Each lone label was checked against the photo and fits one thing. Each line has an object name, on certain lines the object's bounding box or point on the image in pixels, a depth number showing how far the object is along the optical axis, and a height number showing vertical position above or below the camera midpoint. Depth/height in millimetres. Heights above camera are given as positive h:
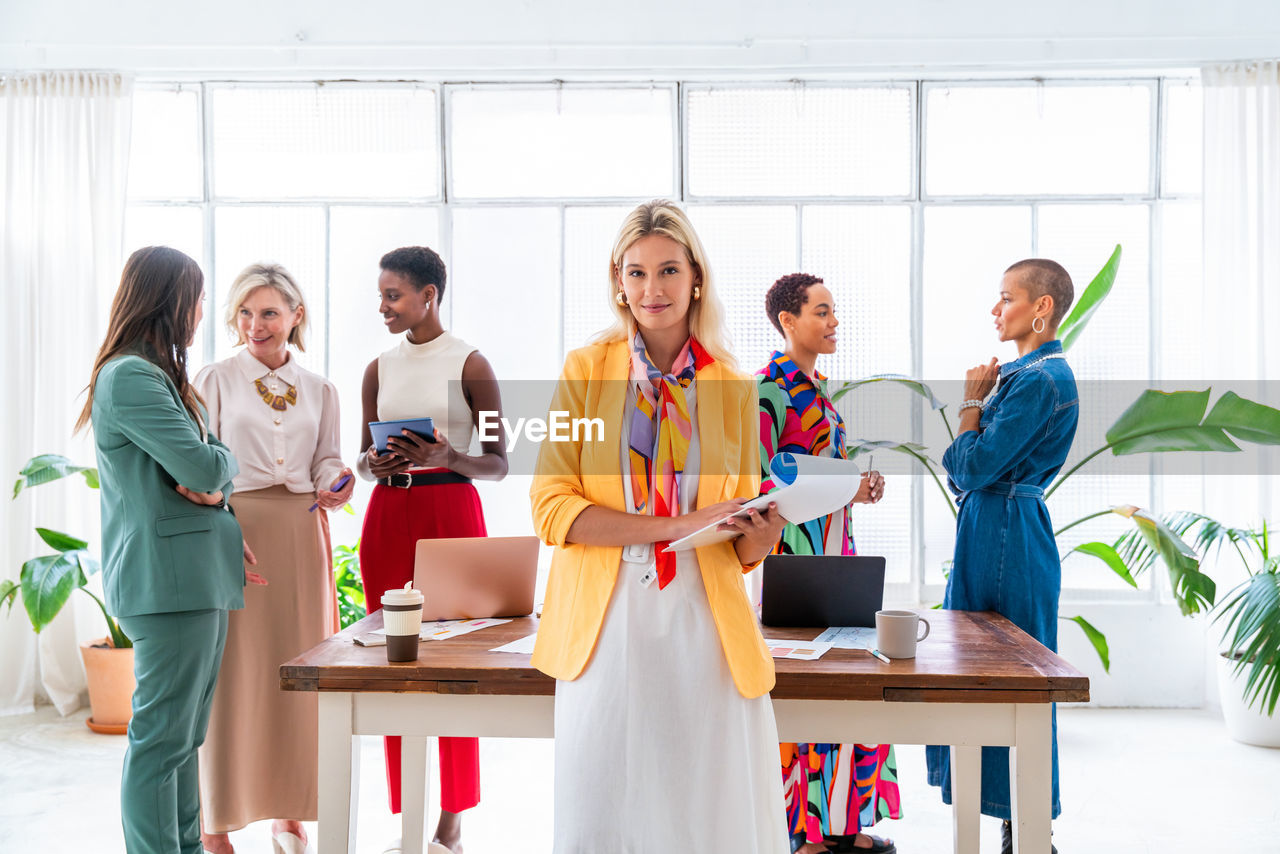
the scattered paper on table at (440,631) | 2098 -517
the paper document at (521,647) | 1999 -512
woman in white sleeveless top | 2811 -154
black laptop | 2213 -431
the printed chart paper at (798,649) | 1959 -516
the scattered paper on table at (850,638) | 2066 -523
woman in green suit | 2248 -285
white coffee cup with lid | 1907 -430
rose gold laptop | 2281 -412
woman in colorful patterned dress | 2713 -408
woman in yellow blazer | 1583 -308
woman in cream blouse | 2725 -481
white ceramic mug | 1928 -464
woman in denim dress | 2588 -196
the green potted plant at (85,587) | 4051 -773
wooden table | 1816 -583
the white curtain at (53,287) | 4578 +593
